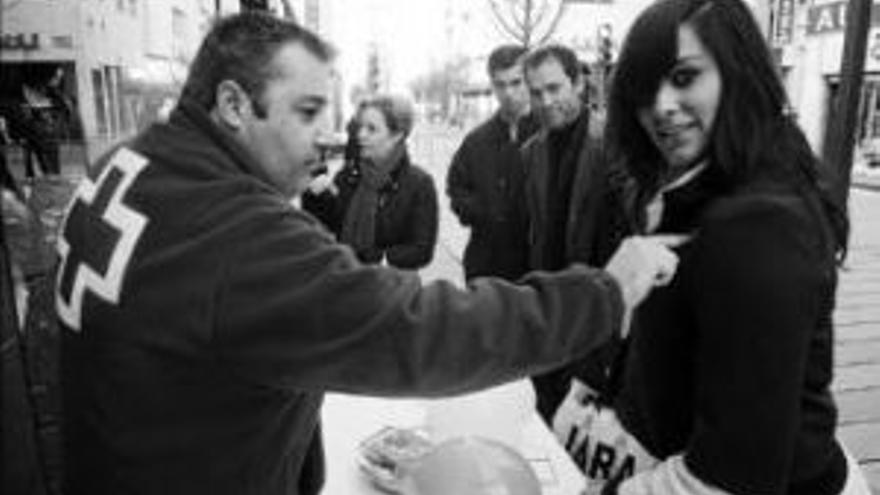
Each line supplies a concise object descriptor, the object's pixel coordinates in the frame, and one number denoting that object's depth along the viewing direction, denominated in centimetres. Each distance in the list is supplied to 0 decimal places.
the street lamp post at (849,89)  412
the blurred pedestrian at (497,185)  427
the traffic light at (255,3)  410
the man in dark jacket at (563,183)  331
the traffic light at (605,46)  1260
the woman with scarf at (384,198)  389
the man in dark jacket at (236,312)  111
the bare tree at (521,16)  1583
